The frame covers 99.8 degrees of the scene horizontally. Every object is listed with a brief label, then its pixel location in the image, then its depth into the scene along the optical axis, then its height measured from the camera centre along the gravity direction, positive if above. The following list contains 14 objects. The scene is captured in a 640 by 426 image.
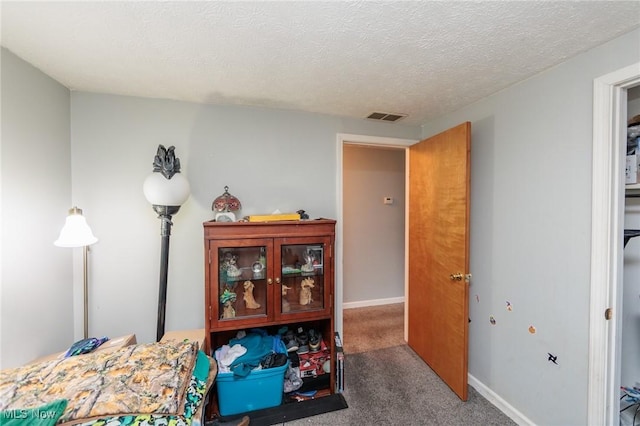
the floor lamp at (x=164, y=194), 1.71 +0.10
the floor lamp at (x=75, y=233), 1.48 -0.13
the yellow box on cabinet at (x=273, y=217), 1.93 -0.06
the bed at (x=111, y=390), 1.04 -0.76
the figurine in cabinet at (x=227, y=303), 1.86 -0.66
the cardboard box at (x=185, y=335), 1.89 -0.92
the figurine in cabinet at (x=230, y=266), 1.89 -0.40
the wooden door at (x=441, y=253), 1.94 -0.36
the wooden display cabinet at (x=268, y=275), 1.80 -0.48
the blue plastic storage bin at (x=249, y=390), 1.80 -1.22
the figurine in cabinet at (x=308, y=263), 2.06 -0.42
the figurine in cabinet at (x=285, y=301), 1.96 -0.67
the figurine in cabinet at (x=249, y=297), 1.96 -0.64
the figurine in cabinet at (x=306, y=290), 2.05 -0.62
